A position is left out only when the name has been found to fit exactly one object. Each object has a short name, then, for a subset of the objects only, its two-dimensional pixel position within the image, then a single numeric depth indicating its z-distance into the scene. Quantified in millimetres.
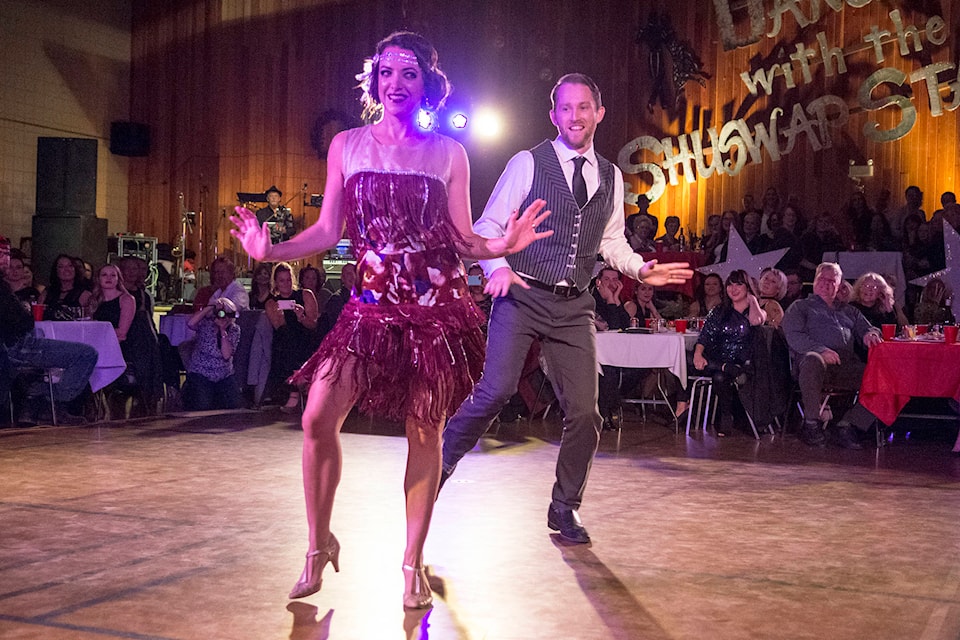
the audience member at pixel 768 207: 12195
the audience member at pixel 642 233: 11398
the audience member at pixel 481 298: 7969
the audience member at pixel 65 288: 7867
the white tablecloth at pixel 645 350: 7469
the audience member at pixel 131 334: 7730
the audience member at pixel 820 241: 10617
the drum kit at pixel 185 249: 14773
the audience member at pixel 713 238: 11148
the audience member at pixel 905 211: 11188
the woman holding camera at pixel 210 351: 7852
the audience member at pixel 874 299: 7596
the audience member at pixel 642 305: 8716
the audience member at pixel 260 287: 8533
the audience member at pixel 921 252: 9789
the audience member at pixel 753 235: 10781
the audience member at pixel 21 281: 7801
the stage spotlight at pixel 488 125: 14930
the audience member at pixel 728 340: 7410
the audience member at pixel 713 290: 8336
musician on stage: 14180
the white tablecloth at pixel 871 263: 9734
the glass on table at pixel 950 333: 6488
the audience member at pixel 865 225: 11273
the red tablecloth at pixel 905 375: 6484
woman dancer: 2826
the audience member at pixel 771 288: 7949
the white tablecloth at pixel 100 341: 7141
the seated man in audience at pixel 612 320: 7707
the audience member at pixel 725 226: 10914
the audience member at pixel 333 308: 8305
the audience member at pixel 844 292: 7250
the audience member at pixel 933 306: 7922
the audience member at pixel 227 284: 8203
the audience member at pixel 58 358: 6805
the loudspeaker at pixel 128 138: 16750
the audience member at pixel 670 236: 12055
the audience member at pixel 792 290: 8672
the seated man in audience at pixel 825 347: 6949
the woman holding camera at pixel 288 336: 8336
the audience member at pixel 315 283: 8875
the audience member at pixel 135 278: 8266
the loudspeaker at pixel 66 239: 11562
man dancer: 3662
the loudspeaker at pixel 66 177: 11531
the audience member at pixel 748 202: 12488
